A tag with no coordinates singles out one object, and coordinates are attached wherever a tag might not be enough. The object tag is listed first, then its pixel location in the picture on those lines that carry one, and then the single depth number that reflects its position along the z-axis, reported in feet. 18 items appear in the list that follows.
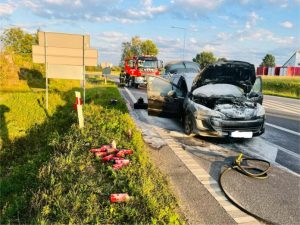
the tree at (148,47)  156.19
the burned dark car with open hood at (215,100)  16.90
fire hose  12.63
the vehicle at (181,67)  40.96
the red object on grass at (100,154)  12.77
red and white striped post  17.77
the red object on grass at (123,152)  12.70
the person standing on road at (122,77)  65.72
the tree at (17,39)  77.87
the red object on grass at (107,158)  12.37
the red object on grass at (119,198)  8.92
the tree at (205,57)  198.92
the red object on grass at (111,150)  13.07
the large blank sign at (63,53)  27.65
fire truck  57.70
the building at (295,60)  189.89
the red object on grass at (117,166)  11.32
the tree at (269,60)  255.99
